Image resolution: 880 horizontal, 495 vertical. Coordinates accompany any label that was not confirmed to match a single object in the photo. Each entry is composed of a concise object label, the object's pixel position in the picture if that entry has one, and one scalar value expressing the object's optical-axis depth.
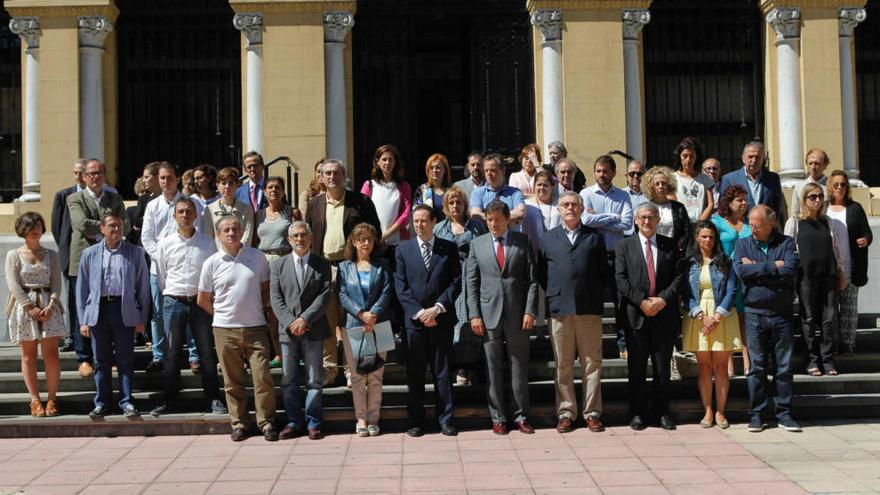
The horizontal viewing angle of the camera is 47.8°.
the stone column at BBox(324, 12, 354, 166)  14.53
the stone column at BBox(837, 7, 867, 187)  14.61
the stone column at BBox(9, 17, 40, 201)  14.42
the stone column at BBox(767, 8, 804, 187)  14.66
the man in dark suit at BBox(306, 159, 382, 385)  9.46
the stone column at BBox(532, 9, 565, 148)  14.54
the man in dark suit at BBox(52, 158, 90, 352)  10.39
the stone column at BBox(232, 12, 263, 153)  14.40
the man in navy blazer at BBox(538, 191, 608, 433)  8.80
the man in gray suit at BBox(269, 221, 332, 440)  8.74
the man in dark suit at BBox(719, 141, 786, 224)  10.22
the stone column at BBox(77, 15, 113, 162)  14.52
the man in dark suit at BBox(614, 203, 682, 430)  8.82
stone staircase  9.08
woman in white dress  9.26
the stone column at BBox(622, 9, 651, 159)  14.68
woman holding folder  8.83
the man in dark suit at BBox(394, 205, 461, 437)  8.87
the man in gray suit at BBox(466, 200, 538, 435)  8.80
